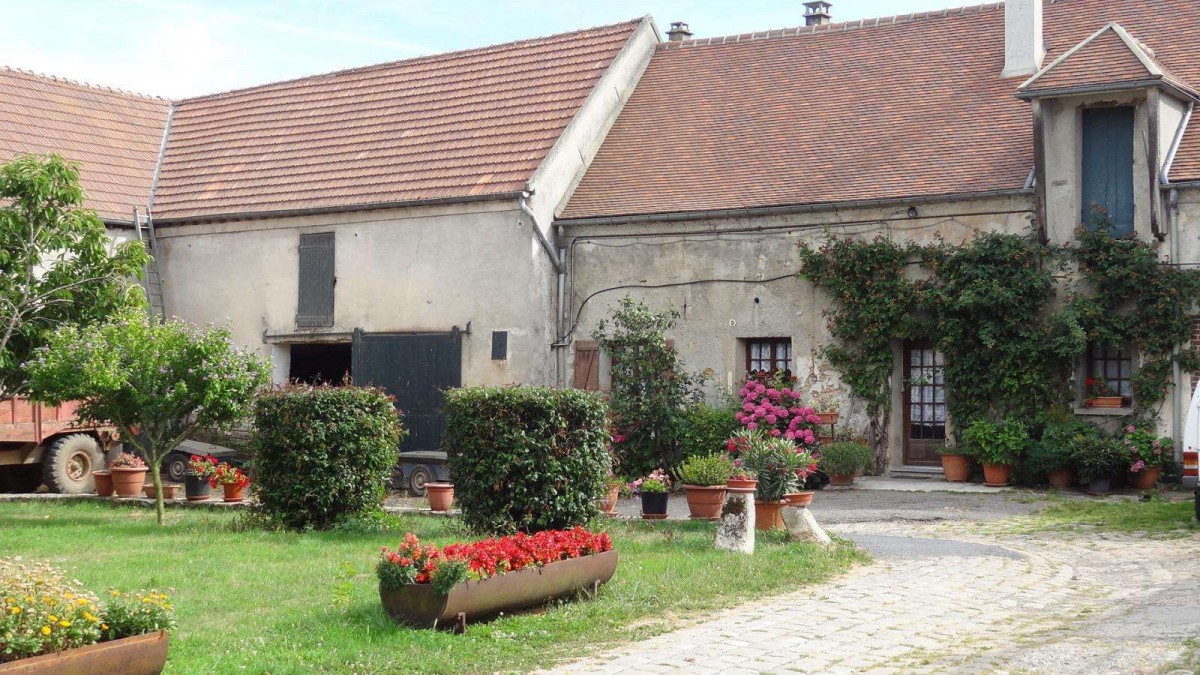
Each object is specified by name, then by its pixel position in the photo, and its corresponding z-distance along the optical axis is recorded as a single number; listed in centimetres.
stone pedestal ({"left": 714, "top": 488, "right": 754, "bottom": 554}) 1220
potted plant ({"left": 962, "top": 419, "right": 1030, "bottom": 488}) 1850
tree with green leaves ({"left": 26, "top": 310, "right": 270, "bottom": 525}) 1441
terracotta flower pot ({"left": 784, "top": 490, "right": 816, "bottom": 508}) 1371
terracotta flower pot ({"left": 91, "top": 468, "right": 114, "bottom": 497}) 1880
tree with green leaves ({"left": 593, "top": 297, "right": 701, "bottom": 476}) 1997
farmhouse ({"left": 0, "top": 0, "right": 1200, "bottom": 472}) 1889
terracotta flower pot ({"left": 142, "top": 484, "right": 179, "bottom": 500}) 1858
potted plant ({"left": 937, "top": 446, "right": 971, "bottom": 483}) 1927
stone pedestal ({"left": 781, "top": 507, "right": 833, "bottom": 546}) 1283
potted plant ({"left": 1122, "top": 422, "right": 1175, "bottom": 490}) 1773
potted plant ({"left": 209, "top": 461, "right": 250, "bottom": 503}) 1723
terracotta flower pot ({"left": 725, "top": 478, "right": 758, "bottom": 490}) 1227
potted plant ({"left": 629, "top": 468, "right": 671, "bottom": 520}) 1494
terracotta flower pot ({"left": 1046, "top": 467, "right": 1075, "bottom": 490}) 1828
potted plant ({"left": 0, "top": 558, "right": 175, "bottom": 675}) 623
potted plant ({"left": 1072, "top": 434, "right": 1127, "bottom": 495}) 1770
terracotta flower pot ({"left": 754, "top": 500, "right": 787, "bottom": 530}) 1340
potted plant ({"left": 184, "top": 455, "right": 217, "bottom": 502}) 1750
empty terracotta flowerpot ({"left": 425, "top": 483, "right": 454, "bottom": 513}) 1625
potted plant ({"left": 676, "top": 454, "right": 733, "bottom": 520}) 1433
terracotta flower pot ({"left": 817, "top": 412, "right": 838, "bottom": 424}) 2003
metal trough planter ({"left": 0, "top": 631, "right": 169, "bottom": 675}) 612
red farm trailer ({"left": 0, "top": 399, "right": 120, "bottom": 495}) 1948
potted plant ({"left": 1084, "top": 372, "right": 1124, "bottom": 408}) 1847
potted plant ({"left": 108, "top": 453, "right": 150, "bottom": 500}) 1847
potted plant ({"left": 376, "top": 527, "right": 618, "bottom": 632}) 839
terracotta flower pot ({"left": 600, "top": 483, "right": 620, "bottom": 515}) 1484
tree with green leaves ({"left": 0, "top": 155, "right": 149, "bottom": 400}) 1576
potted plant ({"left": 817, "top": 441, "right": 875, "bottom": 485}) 1916
